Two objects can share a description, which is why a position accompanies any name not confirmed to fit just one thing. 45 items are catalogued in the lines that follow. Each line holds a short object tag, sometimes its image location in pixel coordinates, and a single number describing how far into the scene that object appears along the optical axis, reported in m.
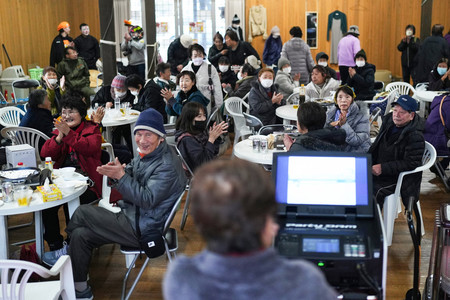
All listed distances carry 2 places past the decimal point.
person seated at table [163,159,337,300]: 1.33
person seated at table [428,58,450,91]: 8.80
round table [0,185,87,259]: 3.72
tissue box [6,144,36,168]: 4.42
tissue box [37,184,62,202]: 3.83
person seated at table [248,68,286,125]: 7.20
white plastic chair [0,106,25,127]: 7.12
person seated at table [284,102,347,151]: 4.04
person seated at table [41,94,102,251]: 4.72
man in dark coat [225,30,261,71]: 10.34
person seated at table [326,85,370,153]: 5.16
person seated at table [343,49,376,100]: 8.92
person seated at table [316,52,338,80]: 10.34
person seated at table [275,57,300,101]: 8.42
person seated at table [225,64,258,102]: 8.48
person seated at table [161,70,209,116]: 6.88
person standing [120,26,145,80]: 10.42
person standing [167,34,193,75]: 10.67
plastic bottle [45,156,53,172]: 4.39
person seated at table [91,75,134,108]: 7.45
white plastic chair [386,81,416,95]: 9.38
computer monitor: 2.49
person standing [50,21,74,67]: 12.60
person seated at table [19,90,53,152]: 5.74
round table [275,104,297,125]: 6.82
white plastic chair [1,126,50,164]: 5.57
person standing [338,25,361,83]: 11.88
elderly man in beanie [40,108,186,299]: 3.68
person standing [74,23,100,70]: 13.31
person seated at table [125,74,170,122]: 7.29
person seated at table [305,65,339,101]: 7.52
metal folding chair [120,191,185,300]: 3.69
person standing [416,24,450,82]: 11.21
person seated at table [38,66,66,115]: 7.76
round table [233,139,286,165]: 4.84
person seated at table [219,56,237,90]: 9.45
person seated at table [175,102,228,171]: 4.97
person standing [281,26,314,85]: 10.68
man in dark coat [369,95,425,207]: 4.53
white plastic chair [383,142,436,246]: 4.60
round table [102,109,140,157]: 6.73
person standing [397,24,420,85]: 12.68
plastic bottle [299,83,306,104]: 7.55
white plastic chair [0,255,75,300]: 2.76
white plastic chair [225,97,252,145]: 7.29
